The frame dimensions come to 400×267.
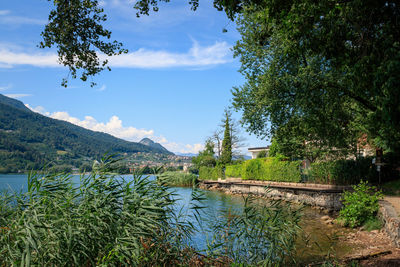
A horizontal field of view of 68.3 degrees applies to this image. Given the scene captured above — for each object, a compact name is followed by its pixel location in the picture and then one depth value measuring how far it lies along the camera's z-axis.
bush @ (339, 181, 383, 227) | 10.55
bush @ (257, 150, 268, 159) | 46.06
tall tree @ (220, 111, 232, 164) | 42.22
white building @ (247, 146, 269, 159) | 55.25
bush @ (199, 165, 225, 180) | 41.38
